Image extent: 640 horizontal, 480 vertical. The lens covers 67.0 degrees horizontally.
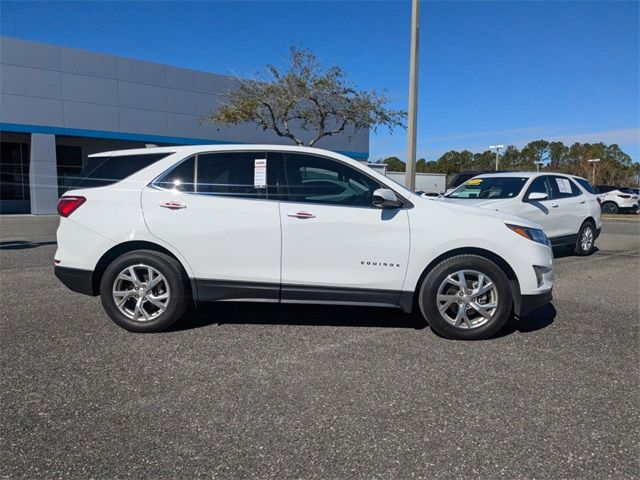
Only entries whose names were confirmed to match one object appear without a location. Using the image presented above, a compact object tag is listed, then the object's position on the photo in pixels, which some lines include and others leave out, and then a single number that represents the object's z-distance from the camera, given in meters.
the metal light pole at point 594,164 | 51.72
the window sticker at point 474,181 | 9.66
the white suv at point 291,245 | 4.35
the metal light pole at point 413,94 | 11.99
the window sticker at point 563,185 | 9.44
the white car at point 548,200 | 8.60
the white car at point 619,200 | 28.77
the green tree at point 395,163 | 83.62
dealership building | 21.52
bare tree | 19.03
